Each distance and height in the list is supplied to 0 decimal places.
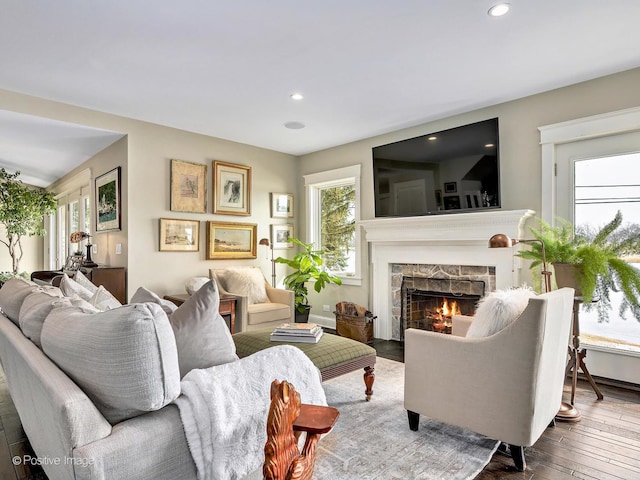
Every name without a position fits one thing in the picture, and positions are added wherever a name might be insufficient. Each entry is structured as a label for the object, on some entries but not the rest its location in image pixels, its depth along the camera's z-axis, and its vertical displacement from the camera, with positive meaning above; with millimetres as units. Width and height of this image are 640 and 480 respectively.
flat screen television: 3609 +696
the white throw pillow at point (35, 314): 1524 -280
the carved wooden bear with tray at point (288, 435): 810 -421
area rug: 1873 -1134
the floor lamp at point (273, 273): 5139 -422
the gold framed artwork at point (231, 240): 4664 +37
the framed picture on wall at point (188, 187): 4352 +665
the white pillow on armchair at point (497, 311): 1971 -381
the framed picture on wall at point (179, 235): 4266 +101
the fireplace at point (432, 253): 3592 -138
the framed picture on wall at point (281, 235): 5336 +101
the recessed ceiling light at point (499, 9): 2178 +1328
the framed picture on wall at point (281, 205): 5346 +526
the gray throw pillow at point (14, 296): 1897 -260
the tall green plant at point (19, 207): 5848 +630
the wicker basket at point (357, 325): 4422 -986
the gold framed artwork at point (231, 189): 4711 +692
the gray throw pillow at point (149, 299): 1822 -267
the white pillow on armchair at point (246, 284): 4391 -484
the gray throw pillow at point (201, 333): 1445 -349
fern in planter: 2503 -150
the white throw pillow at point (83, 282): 2497 -243
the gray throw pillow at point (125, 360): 1036 -325
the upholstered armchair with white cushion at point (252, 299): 3998 -640
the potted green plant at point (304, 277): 4832 -452
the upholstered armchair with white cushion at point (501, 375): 1821 -714
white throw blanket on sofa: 1115 -523
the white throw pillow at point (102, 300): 2020 -302
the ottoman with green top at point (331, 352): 2453 -738
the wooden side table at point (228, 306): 3910 -645
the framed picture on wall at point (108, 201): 4215 +513
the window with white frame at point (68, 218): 5852 +484
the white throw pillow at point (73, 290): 2068 -249
